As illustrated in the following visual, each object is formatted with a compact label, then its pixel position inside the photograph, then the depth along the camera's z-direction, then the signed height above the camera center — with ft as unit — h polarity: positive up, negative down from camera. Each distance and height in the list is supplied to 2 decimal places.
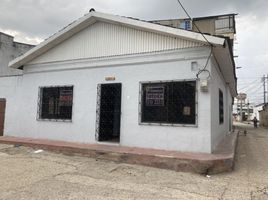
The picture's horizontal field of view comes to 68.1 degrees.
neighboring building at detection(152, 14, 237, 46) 55.74 +24.74
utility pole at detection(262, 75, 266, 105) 147.45 +15.94
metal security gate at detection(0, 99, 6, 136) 29.99 -1.08
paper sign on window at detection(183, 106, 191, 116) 20.15 -0.02
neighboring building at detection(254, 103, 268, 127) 94.69 -2.89
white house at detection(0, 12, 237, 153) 20.05 +2.70
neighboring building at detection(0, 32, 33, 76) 42.24 +12.40
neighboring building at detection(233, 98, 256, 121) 169.32 -0.09
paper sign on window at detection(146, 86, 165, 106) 21.31 +1.54
